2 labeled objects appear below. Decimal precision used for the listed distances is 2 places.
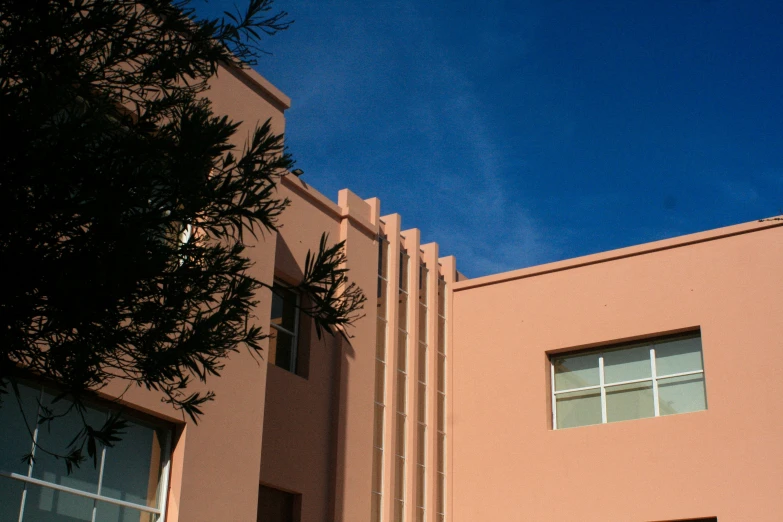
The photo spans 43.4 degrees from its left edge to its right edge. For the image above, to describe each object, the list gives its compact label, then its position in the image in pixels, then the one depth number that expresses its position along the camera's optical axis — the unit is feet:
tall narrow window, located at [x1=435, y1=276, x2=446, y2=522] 47.67
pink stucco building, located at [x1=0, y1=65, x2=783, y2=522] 41.27
